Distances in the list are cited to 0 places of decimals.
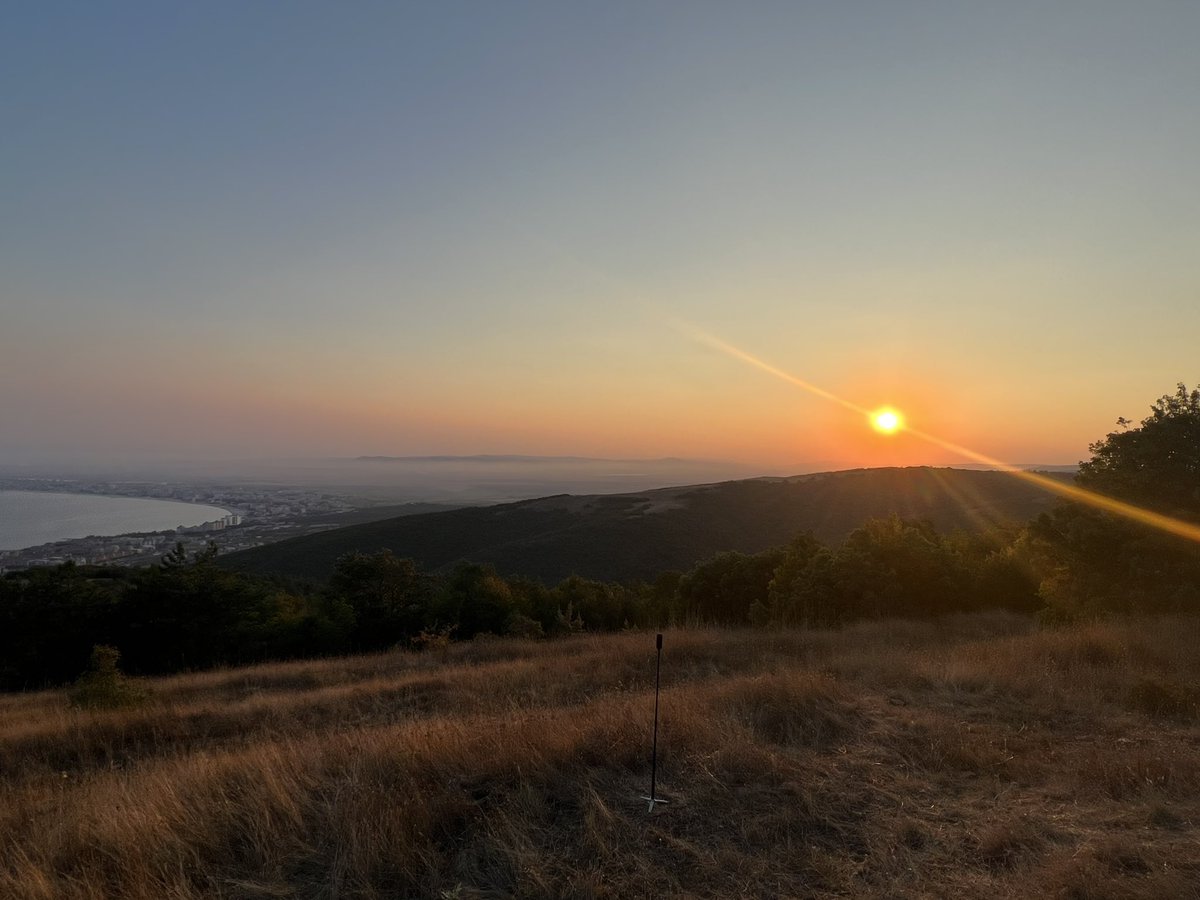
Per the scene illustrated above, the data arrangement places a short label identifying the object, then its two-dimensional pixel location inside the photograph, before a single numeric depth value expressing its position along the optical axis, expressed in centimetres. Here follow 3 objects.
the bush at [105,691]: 1016
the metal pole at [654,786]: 443
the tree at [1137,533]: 1273
